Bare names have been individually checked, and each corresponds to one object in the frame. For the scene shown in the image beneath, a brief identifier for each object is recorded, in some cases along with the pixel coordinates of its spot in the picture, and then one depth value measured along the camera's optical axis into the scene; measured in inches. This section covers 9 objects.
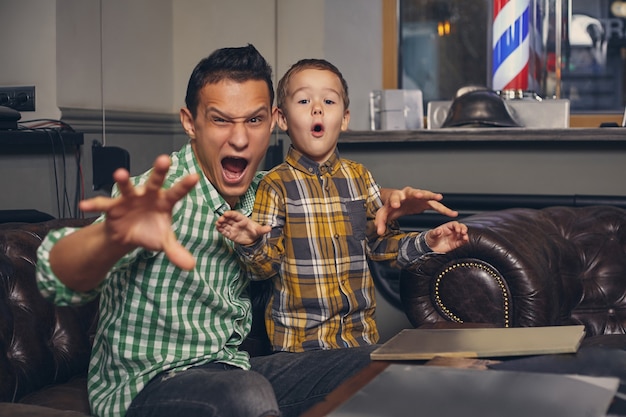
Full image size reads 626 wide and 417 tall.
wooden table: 51.0
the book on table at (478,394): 48.3
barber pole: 132.0
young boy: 76.5
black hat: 127.3
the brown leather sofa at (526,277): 89.2
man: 58.5
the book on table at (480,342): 60.8
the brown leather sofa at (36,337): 74.7
